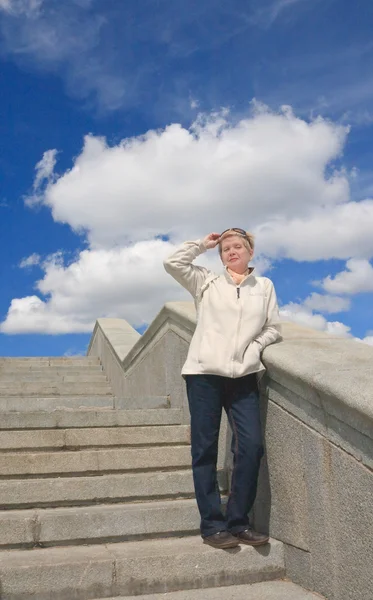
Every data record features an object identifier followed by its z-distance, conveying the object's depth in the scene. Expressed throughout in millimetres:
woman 3174
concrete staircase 2910
